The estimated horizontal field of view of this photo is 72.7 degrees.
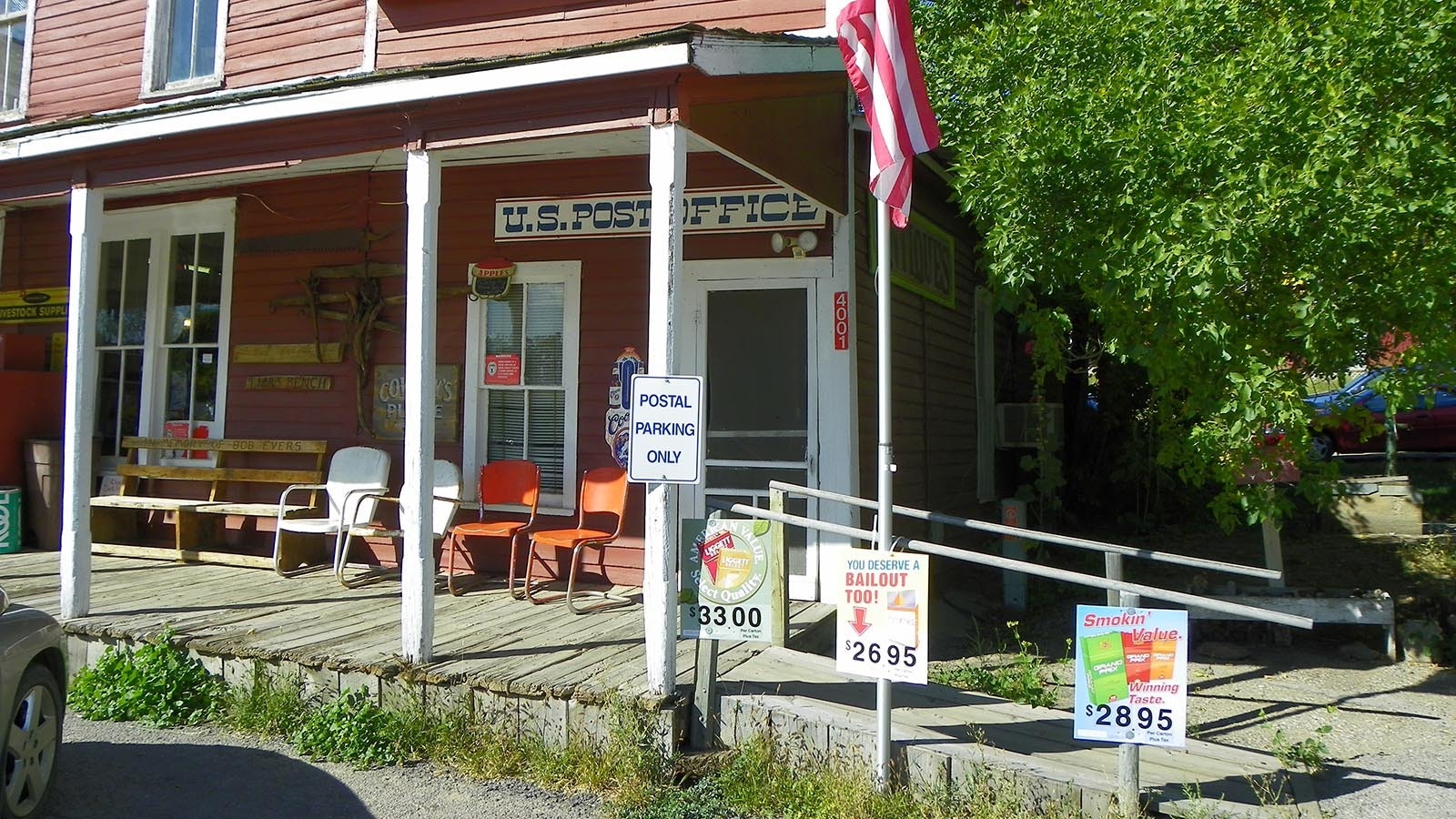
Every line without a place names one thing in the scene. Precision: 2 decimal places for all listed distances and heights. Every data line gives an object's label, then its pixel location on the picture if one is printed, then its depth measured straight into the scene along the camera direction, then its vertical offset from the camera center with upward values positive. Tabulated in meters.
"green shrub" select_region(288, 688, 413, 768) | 4.76 -1.34
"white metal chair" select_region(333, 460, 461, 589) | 7.01 -0.36
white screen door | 6.85 +0.52
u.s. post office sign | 6.86 +1.80
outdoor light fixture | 6.78 +1.51
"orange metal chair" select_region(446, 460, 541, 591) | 7.07 -0.19
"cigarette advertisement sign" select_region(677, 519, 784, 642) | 4.44 -0.54
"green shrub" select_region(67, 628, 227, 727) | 5.33 -1.26
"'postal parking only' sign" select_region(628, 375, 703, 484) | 4.40 +0.13
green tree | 4.89 +1.49
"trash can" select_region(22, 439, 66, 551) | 8.82 -0.26
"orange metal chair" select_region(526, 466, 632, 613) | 6.52 -0.28
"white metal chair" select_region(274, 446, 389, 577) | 7.55 -0.19
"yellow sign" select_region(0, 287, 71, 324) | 9.62 +1.51
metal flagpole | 4.07 -0.01
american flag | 4.27 +1.65
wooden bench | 8.04 -0.32
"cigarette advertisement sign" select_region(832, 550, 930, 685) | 4.05 -0.63
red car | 14.50 +0.51
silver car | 3.79 -0.99
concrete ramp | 3.83 -1.22
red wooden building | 5.27 +1.72
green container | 8.73 -0.53
